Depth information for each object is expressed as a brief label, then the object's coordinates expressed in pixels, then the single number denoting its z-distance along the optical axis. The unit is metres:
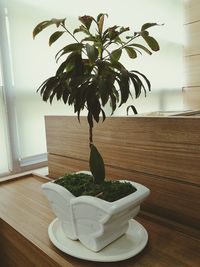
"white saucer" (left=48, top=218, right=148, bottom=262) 0.79
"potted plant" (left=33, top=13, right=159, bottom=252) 0.77
